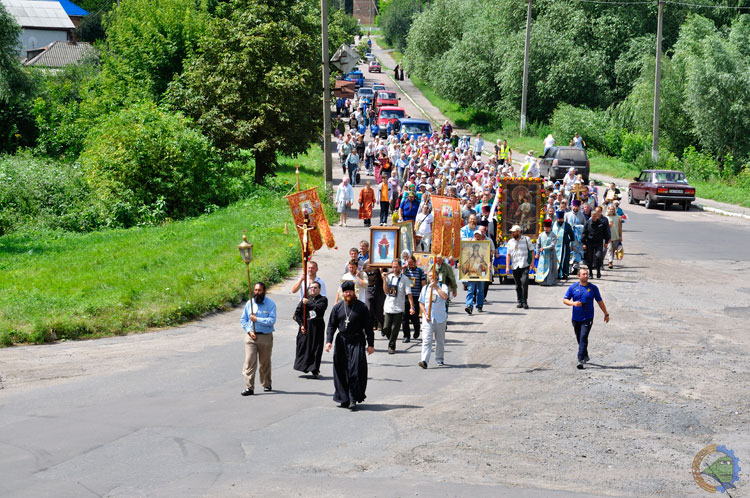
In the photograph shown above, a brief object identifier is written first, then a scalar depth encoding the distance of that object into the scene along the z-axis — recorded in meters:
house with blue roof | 101.50
